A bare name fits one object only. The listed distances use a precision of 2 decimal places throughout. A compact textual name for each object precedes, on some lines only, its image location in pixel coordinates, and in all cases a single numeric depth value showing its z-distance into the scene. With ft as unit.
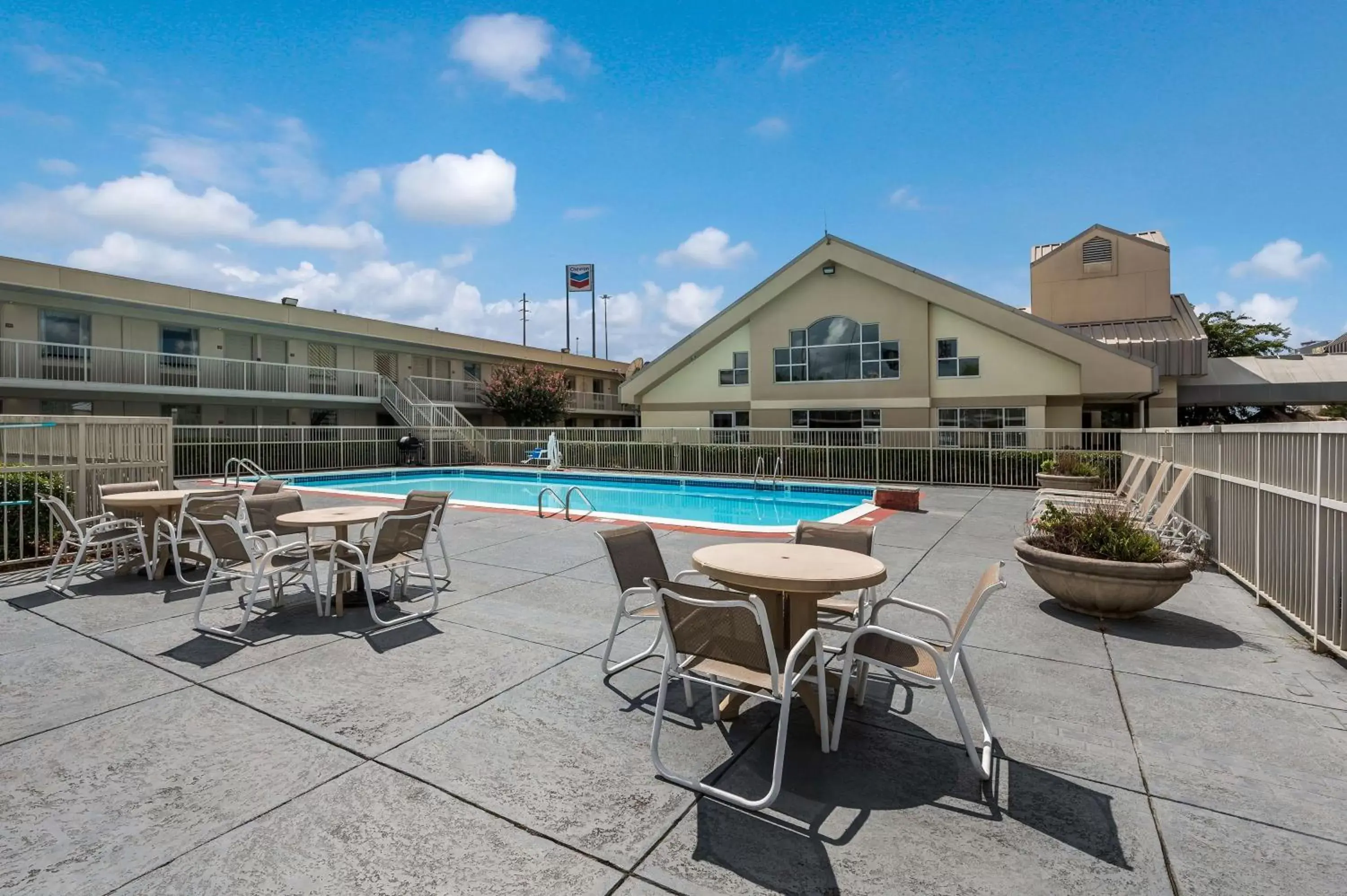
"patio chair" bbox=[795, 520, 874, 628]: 14.07
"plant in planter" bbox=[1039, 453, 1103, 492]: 49.07
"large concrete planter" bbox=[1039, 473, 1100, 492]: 48.83
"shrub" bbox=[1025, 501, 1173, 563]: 17.43
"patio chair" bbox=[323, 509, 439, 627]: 17.40
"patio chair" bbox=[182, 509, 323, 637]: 16.28
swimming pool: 49.14
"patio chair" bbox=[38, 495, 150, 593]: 20.59
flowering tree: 108.99
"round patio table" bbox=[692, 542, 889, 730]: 10.93
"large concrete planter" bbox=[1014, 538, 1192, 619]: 16.55
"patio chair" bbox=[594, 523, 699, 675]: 13.41
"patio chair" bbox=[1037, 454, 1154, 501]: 39.47
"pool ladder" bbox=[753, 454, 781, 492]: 63.36
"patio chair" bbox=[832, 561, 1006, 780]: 9.46
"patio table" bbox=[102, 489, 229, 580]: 21.22
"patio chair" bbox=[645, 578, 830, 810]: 9.21
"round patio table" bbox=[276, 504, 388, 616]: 18.43
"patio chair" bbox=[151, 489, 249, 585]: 21.01
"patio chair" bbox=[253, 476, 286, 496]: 28.22
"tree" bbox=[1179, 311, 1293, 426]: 131.95
